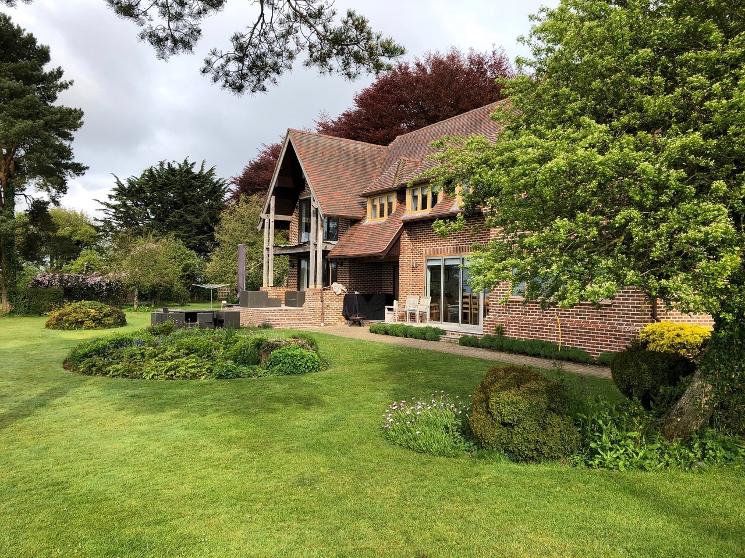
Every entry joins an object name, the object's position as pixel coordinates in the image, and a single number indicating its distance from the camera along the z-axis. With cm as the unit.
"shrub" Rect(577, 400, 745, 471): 510
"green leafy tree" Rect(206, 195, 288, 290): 3144
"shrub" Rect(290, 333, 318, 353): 1153
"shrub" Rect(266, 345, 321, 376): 1015
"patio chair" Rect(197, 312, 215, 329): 1713
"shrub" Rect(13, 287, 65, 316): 2667
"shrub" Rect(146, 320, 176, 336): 1345
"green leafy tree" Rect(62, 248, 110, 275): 3702
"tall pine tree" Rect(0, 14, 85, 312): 2508
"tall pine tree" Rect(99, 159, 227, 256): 4900
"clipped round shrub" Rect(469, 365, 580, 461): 517
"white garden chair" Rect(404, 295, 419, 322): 1892
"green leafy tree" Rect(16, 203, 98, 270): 4478
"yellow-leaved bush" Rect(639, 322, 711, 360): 977
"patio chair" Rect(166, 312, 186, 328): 1688
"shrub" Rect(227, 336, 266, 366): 1078
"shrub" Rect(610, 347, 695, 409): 617
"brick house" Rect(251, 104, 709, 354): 1275
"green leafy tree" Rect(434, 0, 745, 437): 412
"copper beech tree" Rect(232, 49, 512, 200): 3309
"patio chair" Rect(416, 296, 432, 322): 1859
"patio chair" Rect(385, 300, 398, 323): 1959
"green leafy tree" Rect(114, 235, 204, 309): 3038
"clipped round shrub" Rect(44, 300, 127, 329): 1955
